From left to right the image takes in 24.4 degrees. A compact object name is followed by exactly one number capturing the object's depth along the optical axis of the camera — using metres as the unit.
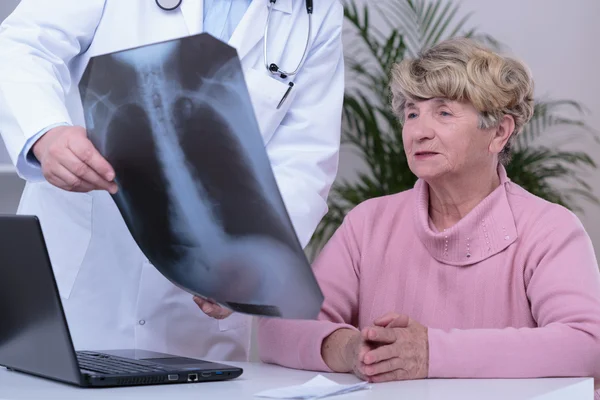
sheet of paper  1.59
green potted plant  3.67
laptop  1.61
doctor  2.03
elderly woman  1.80
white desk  1.60
